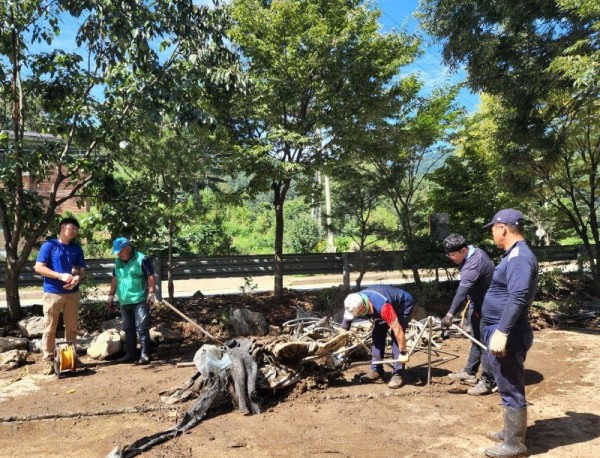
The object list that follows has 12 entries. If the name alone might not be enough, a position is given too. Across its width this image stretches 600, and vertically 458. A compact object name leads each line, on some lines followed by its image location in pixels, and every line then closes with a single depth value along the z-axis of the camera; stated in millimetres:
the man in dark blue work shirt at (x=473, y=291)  5160
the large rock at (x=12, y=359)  5922
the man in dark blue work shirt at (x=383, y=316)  5117
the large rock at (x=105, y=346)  6293
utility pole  10641
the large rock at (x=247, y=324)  7547
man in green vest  6145
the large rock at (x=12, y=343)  6355
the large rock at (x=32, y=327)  6797
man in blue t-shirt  5797
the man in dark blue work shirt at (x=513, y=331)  3486
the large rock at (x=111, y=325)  7183
